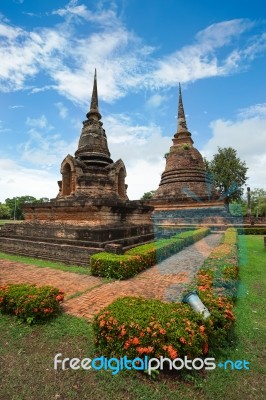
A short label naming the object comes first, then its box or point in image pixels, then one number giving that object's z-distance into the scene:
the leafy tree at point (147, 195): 67.00
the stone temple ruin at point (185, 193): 20.20
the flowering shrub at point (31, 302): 3.85
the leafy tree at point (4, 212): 68.50
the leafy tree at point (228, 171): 36.62
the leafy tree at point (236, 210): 21.83
